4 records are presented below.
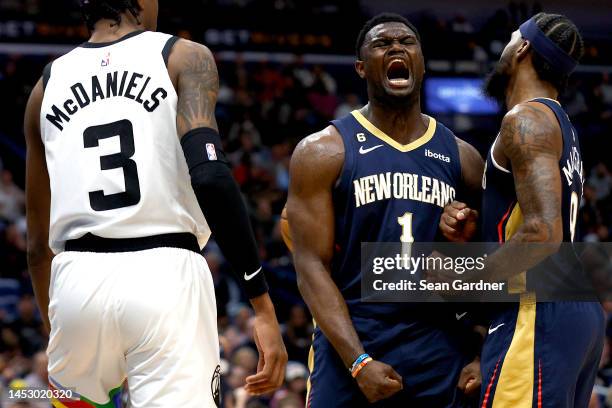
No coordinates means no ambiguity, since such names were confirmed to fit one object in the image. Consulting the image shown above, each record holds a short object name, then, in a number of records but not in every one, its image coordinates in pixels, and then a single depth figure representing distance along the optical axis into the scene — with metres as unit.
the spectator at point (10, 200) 24.52
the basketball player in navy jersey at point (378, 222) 8.51
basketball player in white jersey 6.22
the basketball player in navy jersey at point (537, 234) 7.74
